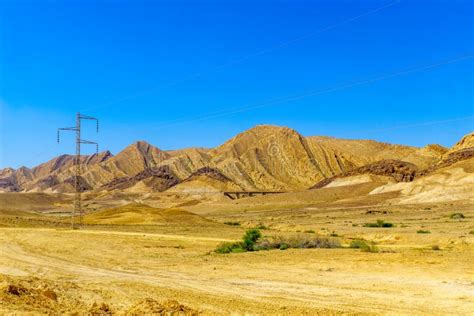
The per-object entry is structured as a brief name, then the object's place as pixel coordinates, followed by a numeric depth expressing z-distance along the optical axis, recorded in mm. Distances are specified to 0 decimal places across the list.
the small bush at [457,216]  63341
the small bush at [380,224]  55319
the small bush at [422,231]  43781
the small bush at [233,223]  69938
